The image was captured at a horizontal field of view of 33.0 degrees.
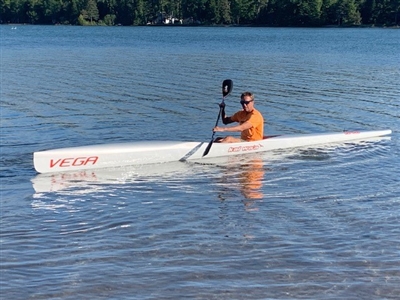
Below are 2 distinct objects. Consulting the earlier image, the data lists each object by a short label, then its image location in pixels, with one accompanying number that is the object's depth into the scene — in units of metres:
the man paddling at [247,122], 14.32
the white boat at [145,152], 12.61
